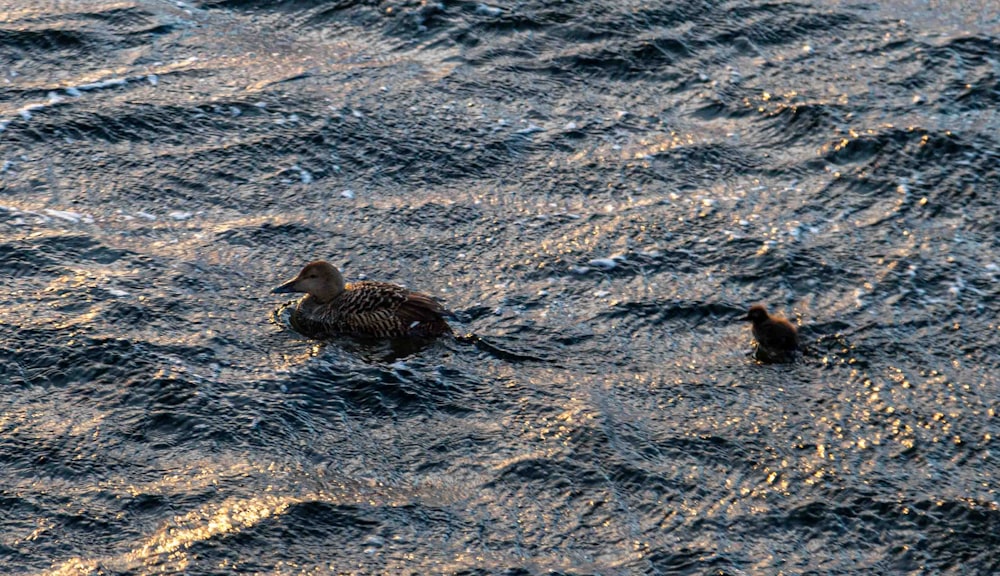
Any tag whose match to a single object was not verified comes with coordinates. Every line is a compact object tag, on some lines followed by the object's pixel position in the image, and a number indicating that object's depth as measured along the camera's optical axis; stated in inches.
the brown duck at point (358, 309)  782.5
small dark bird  753.0
